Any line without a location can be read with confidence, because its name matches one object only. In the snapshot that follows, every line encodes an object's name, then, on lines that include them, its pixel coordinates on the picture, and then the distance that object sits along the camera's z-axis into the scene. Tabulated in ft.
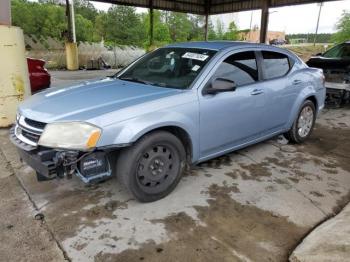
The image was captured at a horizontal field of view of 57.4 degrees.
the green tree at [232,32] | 173.68
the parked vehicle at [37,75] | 22.81
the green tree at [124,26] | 157.69
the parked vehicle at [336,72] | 25.89
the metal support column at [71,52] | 61.41
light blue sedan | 9.21
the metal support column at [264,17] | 52.21
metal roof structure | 51.60
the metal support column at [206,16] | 62.15
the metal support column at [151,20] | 55.21
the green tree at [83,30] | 147.02
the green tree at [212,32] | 177.29
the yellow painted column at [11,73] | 17.47
